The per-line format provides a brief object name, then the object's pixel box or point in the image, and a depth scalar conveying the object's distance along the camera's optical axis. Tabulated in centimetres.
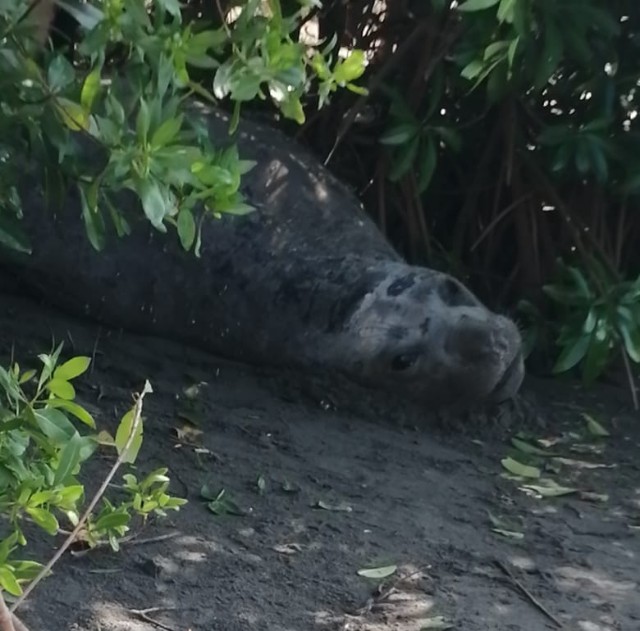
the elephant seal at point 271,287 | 388
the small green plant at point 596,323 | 392
